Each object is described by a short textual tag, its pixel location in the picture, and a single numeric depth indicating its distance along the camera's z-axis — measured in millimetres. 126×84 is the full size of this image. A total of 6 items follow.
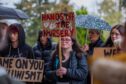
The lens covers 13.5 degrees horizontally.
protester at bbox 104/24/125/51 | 7075
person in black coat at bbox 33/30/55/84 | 7688
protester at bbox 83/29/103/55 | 7802
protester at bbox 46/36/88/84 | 6281
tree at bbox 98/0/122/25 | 36906
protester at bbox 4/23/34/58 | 6684
